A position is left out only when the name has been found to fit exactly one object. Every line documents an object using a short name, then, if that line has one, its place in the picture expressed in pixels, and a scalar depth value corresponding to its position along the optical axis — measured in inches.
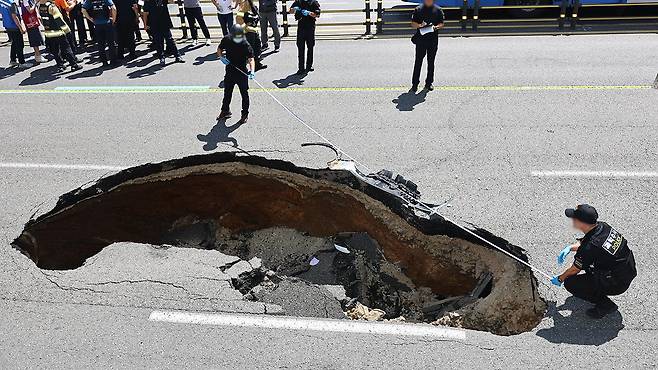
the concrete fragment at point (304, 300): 213.3
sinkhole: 227.9
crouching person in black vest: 185.0
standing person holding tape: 357.7
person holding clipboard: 409.7
